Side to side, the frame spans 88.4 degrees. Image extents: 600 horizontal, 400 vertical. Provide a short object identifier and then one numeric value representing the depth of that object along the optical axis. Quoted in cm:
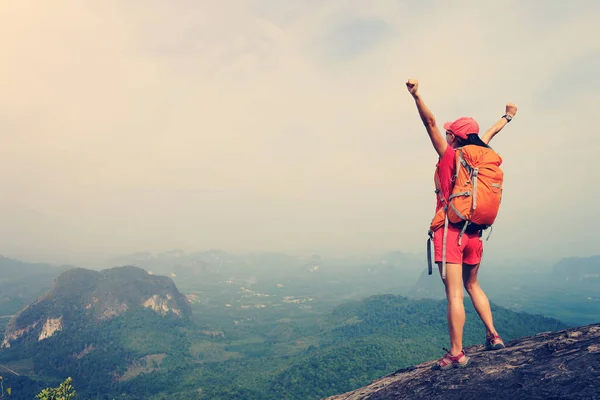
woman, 598
